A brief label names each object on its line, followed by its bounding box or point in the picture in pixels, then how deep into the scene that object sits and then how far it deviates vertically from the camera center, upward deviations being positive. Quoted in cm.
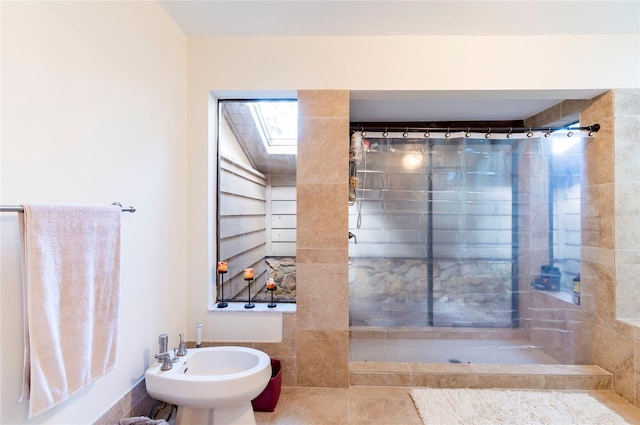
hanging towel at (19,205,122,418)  86 -28
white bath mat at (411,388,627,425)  155 -111
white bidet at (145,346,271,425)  130 -82
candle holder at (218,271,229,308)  193 -54
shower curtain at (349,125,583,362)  215 -8
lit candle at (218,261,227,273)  189 -34
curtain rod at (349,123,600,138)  206 +64
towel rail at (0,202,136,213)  79 +2
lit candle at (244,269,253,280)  195 -40
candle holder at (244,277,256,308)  193 -59
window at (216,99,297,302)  203 +14
